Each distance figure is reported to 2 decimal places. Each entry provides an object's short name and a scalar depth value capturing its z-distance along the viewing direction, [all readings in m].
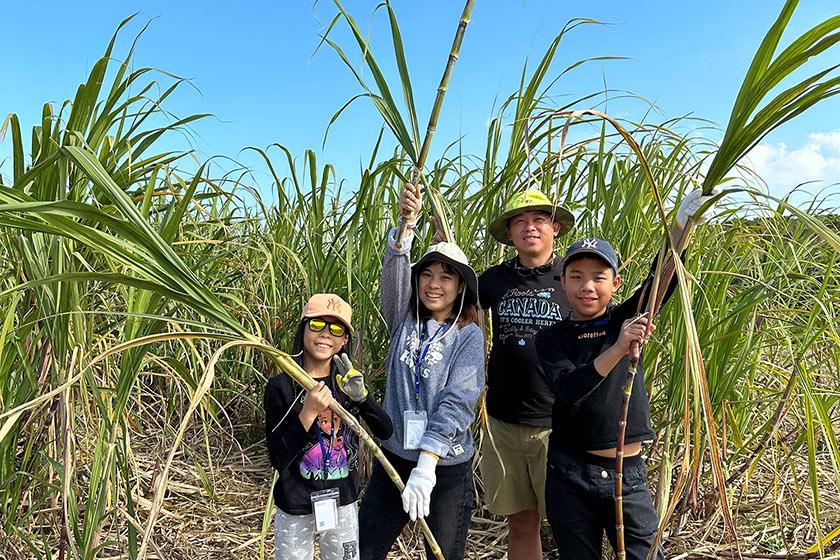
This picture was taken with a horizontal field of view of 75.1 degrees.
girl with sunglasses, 1.50
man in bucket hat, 1.83
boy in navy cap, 1.45
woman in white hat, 1.61
